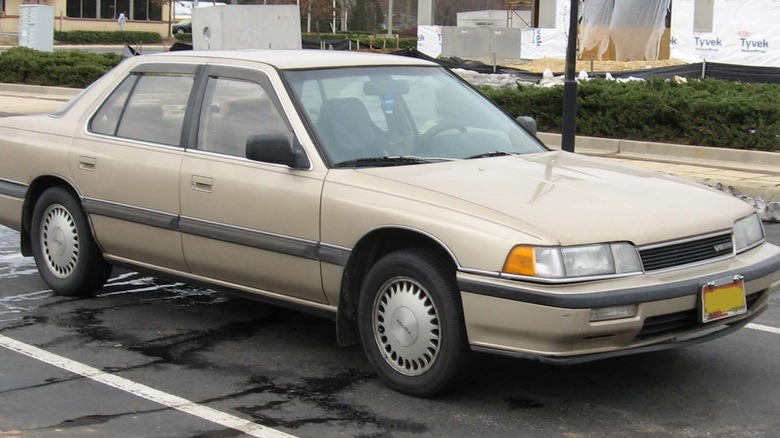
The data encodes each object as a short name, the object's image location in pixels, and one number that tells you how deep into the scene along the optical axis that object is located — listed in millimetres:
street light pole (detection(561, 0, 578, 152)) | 13250
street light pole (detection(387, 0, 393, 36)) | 63462
